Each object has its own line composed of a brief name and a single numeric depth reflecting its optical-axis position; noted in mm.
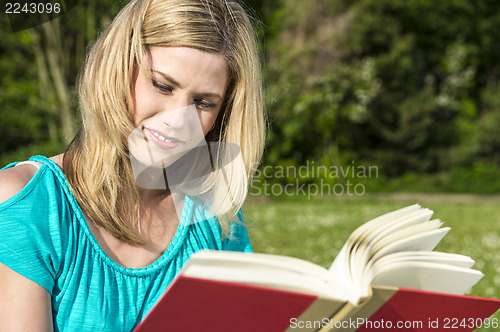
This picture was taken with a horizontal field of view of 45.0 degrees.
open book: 978
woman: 1407
